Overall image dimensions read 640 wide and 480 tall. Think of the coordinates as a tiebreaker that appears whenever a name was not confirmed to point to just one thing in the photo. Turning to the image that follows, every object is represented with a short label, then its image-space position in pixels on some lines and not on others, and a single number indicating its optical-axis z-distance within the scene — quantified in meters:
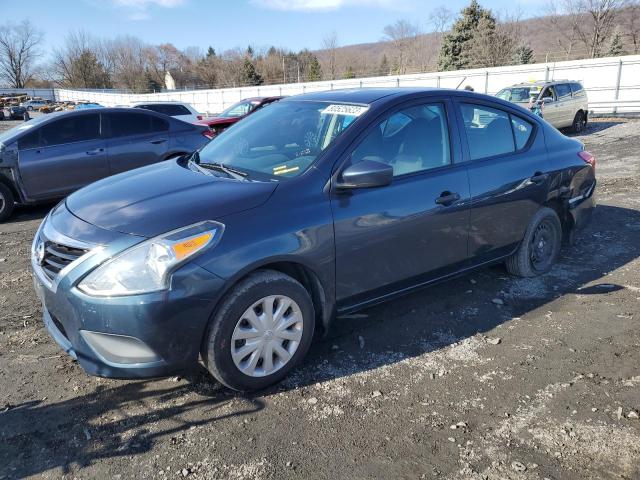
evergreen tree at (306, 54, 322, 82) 68.88
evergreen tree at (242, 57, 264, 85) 67.81
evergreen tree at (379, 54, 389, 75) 56.68
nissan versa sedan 2.58
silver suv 15.38
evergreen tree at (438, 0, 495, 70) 41.59
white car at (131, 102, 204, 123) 16.47
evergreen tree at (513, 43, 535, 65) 41.66
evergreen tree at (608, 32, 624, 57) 41.06
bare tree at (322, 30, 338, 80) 72.31
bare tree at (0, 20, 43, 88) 92.44
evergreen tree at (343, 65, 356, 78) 54.59
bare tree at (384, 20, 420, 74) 69.02
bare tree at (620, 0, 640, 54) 45.19
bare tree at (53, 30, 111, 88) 82.19
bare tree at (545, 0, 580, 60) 48.38
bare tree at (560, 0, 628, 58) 44.94
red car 16.38
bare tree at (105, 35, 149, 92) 90.56
